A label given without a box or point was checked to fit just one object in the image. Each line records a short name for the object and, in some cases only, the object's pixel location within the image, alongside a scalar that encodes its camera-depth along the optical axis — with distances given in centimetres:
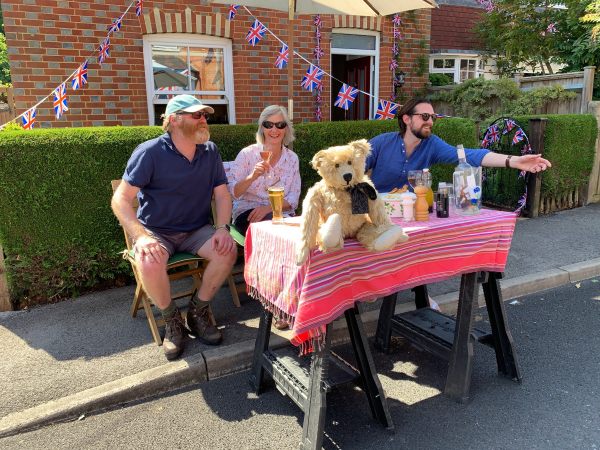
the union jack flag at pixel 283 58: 635
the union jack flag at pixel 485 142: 732
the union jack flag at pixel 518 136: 679
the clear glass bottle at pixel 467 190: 281
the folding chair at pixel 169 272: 335
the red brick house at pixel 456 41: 1298
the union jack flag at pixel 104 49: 605
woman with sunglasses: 382
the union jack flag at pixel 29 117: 519
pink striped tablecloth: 222
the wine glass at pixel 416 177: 287
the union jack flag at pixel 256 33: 642
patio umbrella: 409
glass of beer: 275
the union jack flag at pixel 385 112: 561
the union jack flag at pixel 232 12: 659
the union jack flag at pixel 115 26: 611
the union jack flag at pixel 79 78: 537
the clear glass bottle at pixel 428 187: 278
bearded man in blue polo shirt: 318
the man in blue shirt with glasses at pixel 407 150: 344
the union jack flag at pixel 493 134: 716
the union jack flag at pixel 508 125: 693
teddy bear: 214
